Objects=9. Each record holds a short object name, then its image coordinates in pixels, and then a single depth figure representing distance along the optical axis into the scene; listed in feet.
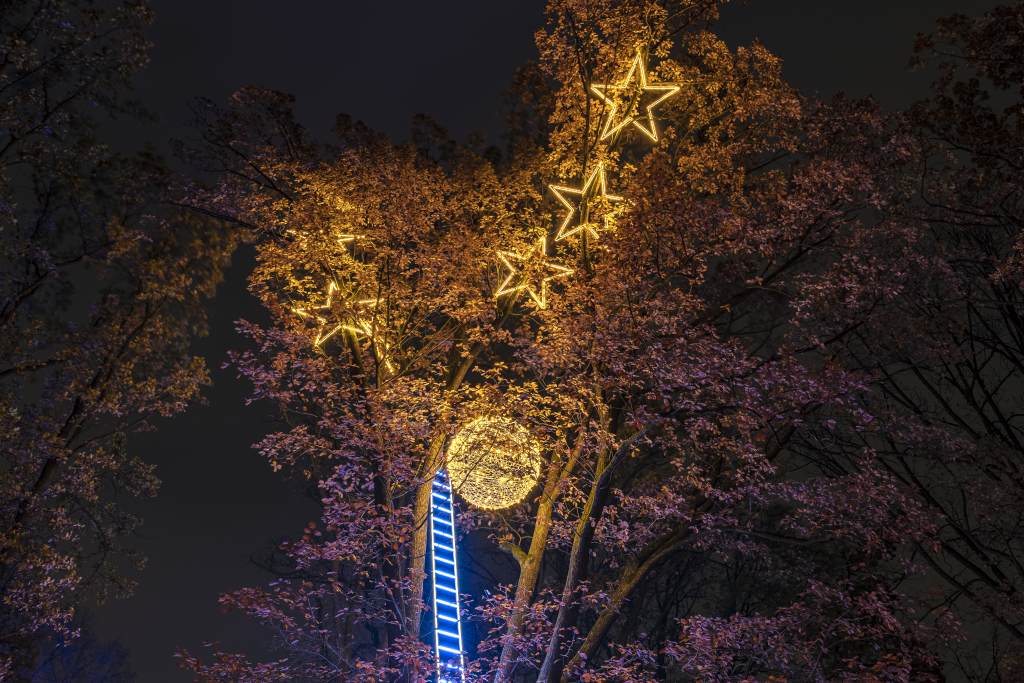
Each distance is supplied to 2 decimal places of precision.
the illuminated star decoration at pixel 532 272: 43.01
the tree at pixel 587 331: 38.75
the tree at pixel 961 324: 39.17
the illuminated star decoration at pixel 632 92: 43.61
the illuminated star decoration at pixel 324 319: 43.29
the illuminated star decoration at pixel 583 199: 43.34
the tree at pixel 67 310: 44.32
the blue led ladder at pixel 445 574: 43.06
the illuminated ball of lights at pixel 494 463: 40.09
